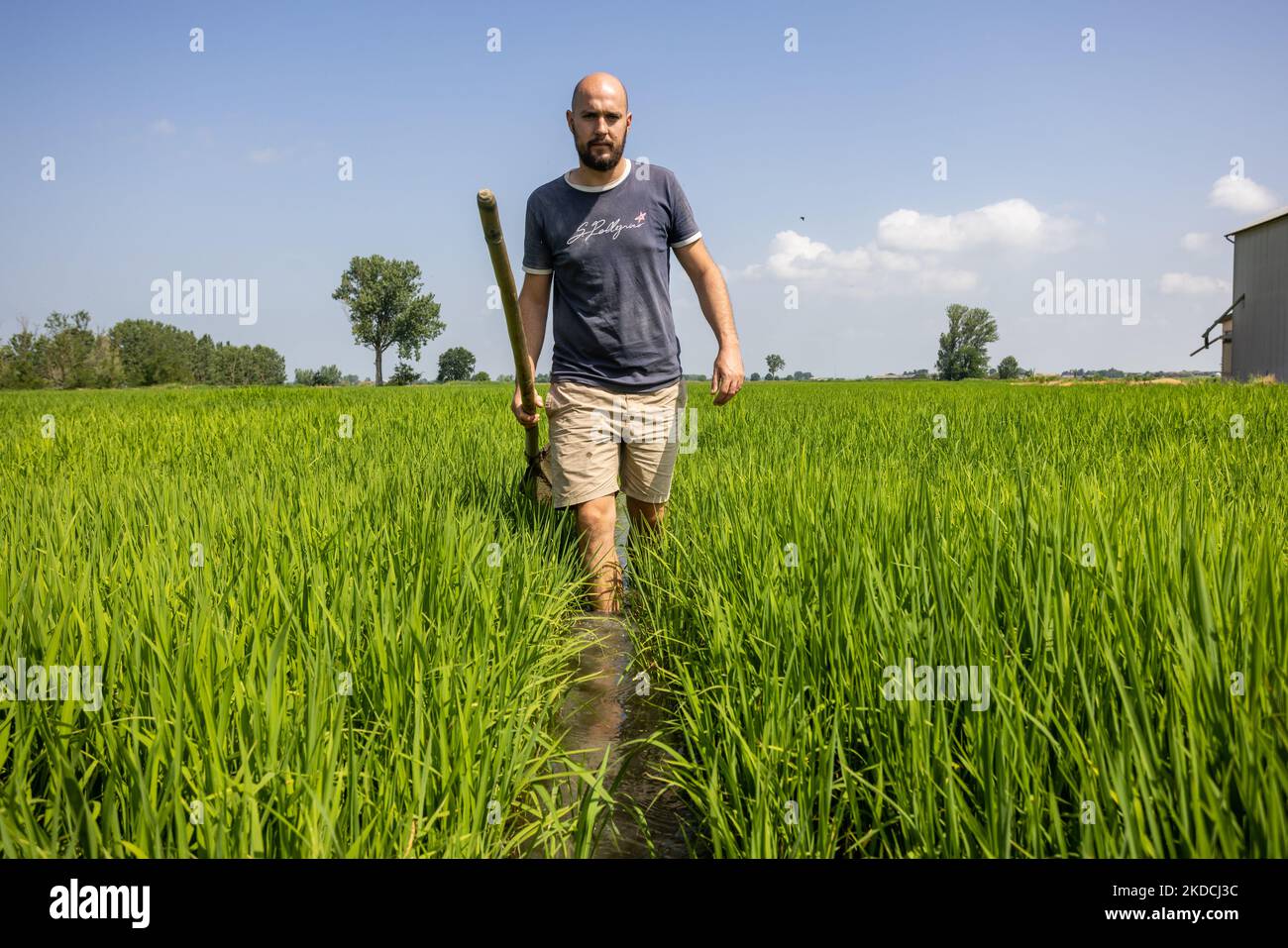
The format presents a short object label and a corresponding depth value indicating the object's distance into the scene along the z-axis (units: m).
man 3.18
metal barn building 23.28
